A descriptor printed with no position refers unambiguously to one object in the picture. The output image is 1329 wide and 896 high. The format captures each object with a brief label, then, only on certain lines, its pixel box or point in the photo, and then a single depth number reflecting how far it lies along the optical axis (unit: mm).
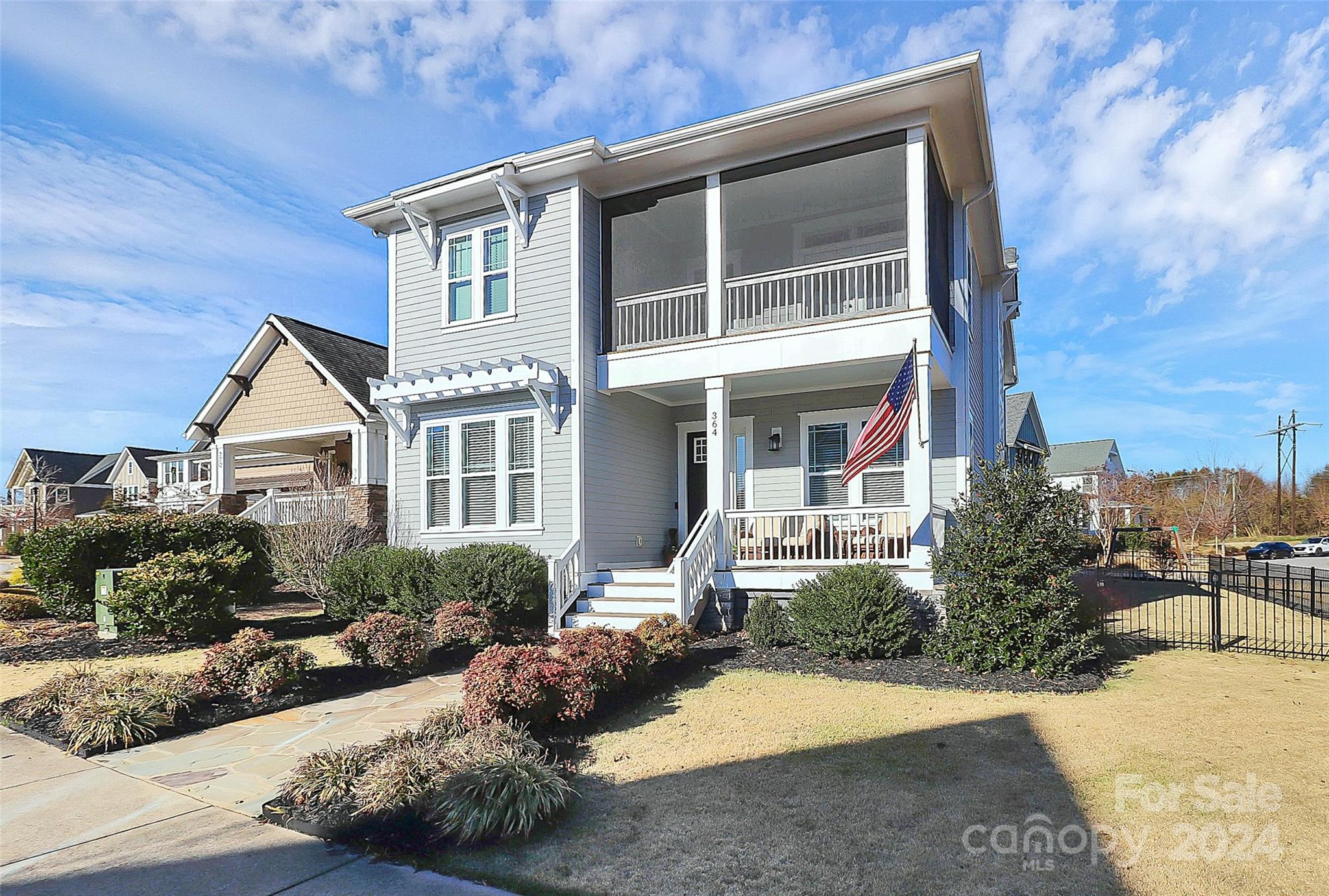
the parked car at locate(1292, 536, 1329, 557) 36312
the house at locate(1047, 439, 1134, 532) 42363
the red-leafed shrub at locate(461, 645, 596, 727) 6070
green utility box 10961
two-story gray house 10805
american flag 9672
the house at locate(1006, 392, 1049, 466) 30406
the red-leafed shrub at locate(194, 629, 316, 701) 7543
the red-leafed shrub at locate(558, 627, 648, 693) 7211
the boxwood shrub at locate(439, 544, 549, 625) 11320
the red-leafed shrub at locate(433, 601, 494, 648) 9789
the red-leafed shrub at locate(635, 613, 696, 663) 8628
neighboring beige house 17750
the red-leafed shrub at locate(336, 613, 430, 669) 8742
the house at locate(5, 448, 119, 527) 39125
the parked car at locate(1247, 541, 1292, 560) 35688
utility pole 52969
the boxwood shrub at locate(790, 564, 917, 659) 9234
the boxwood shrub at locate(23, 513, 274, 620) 12000
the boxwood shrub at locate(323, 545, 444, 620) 11922
